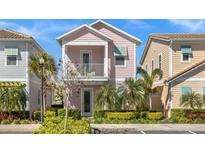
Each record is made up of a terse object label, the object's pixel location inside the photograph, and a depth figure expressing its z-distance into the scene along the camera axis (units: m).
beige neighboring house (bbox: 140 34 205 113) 11.05
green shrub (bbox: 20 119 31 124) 10.07
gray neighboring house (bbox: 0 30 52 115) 10.70
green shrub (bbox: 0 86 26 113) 10.69
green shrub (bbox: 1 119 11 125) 10.27
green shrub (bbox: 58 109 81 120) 9.47
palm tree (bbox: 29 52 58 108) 10.33
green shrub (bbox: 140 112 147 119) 10.50
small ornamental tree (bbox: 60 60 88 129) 7.82
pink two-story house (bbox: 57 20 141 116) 10.85
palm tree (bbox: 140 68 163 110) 10.89
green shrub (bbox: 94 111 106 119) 9.86
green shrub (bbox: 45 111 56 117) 9.73
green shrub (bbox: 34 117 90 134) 6.72
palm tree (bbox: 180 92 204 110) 10.69
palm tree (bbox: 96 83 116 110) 10.32
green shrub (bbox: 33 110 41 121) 10.18
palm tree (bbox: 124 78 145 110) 10.64
